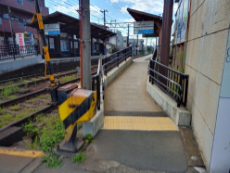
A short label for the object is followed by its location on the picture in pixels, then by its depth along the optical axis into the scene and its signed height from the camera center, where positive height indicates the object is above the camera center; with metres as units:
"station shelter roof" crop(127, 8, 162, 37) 11.79 +2.88
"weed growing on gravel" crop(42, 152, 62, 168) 2.33 -1.55
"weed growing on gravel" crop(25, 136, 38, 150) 2.91 -1.67
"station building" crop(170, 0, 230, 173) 1.98 -0.45
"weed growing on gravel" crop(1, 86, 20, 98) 7.43 -1.78
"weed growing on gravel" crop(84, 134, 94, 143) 2.95 -1.52
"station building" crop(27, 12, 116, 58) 15.32 +2.66
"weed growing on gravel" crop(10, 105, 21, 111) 5.86 -1.94
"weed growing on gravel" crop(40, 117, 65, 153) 2.72 -1.55
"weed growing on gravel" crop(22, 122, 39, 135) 4.21 -1.97
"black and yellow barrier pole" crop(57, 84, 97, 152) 2.42 -0.80
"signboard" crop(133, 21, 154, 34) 13.00 +2.19
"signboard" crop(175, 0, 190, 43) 4.86 +0.82
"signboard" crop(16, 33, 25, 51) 15.17 +1.35
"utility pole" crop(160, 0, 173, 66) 5.28 +0.78
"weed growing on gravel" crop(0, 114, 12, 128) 4.61 -1.95
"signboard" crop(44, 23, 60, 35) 15.52 +2.40
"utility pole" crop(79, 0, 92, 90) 3.56 +0.20
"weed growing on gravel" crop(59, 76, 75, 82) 11.35 -1.77
